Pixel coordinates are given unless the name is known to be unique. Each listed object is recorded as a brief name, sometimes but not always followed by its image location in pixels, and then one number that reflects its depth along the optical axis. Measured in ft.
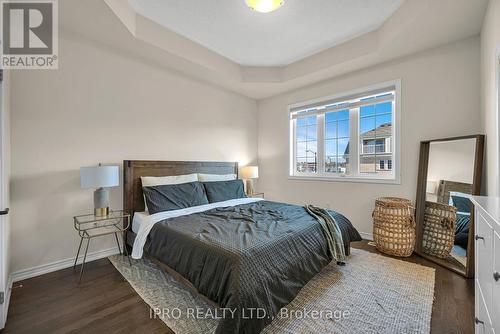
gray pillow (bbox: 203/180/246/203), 10.34
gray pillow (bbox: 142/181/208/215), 8.37
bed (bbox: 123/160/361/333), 4.34
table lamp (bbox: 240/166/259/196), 13.66
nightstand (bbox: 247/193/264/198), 13.78
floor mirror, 7.36
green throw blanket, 7.01
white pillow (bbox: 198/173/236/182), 11.09
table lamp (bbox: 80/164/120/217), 7.07
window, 10.39
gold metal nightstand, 7.37
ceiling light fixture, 6.56
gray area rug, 4.96
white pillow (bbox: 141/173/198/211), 9.05
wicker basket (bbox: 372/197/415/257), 8.54
